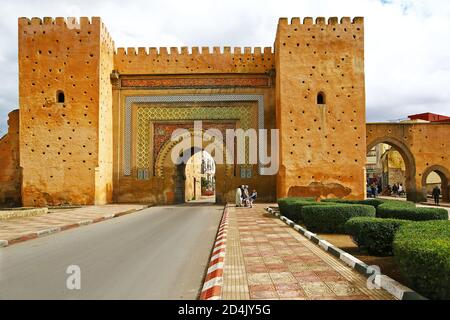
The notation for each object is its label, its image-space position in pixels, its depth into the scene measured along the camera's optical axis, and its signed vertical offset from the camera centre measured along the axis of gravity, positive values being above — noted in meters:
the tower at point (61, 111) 19.16 +2.69
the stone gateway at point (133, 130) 19.20 +1.99
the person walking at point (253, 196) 18.27 -1.20
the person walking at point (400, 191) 29.41 -1.61
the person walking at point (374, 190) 26.75 -1.41
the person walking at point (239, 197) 18.06 -1.19
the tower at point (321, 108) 19.19 +2.77
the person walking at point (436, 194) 20.88 -1.30
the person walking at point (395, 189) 31.13 -1.56
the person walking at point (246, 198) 17.69 -1.24
